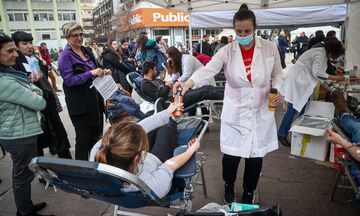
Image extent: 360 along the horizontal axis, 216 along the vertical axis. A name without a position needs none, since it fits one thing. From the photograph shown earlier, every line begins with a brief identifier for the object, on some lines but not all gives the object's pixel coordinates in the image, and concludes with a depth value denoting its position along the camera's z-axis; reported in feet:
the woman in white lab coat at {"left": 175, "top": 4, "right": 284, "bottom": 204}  6.72
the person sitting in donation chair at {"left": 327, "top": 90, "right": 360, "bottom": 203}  5.99
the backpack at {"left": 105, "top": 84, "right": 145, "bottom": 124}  10.36
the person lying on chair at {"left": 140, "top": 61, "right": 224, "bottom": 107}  12.56
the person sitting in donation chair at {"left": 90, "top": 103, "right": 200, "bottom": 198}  4.37
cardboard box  11.01
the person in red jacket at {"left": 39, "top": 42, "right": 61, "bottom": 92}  30.27
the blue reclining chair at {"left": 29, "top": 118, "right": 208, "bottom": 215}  3.64
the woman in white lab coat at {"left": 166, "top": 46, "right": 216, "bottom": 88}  13.58
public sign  90.79
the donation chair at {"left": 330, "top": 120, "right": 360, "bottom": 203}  6.63
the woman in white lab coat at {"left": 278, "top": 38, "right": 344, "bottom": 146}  11.58
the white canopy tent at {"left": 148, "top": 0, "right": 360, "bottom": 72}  16.22
